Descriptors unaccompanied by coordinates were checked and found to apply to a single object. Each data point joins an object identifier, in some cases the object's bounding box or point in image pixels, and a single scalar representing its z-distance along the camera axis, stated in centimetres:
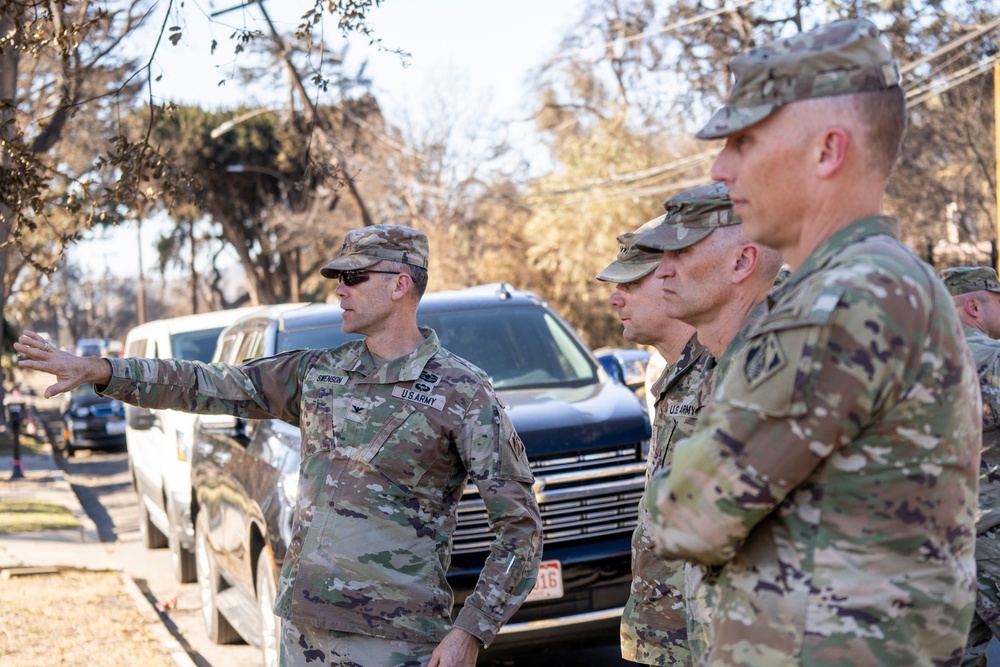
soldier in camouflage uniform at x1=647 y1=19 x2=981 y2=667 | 169
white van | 896
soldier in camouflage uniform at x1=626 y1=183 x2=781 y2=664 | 325
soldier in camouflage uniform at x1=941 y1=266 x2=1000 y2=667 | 402
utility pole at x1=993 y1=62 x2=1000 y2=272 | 1571
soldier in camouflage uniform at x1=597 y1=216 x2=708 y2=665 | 339
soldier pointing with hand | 349
